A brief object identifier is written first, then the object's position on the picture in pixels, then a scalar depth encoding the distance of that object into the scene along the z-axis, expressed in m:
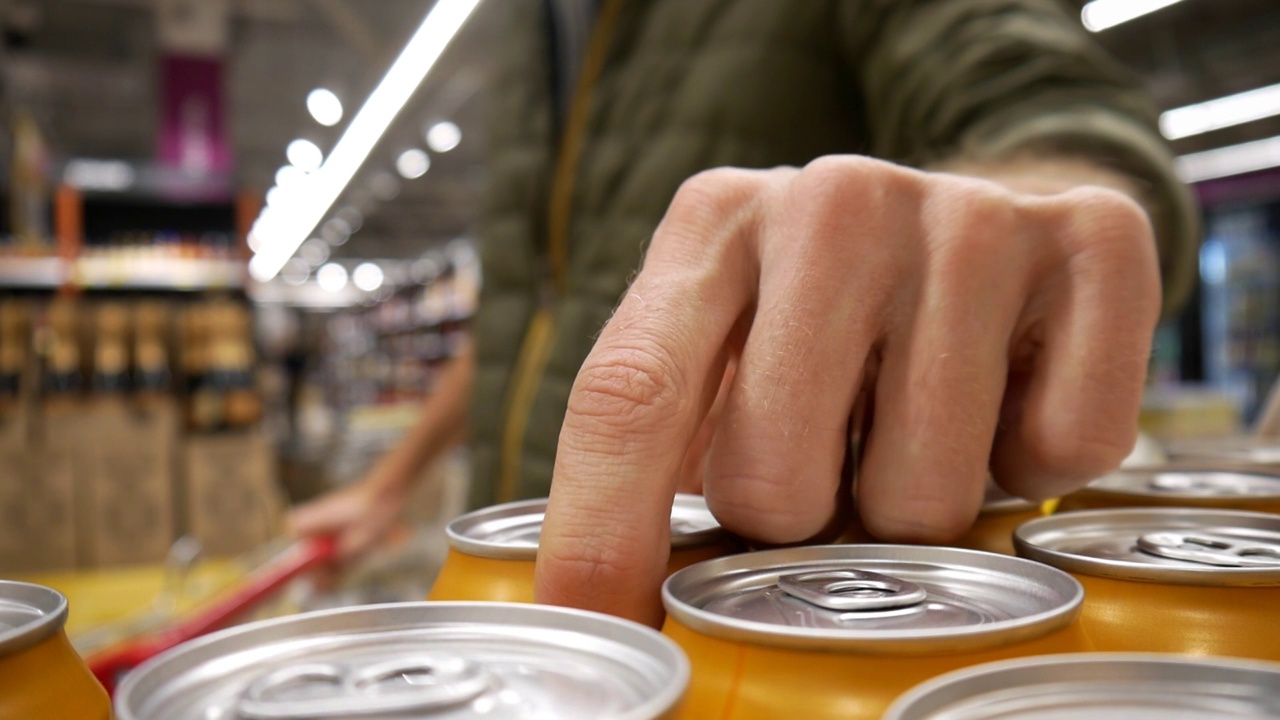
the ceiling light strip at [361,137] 3.84
